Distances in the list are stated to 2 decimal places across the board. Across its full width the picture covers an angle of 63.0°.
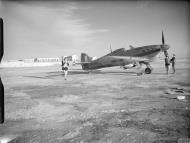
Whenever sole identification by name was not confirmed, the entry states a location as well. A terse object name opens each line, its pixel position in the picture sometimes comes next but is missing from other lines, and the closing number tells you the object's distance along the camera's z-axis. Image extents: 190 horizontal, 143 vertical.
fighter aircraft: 16.95
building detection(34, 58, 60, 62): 102.19
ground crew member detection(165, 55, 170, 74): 14.77
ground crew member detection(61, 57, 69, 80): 14.06
